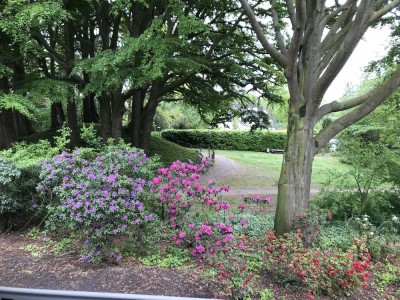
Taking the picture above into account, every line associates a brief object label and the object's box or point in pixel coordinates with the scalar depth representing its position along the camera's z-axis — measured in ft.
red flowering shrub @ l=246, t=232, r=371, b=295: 12.24
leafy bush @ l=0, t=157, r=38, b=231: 17.23
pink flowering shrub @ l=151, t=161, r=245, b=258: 15.29
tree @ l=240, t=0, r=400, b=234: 18.34
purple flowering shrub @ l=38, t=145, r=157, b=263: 13.96
